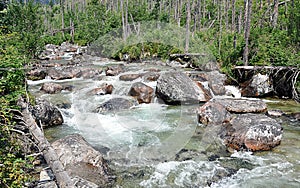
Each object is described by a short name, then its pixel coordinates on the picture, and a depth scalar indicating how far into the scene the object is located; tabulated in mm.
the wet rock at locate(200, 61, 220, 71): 22347
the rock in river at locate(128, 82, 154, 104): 16078
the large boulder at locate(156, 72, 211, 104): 15531
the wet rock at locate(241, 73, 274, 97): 16891
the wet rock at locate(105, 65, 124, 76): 22741
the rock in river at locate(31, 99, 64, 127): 11805
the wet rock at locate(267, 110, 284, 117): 13305
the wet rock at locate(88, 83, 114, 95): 17594
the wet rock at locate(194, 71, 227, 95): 17766
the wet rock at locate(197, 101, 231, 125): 12179
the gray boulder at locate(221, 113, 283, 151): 9688
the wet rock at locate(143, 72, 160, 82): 19719
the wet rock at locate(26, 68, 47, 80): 22266
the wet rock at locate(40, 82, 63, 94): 18109
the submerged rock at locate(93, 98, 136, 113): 14609
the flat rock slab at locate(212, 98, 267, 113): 13484
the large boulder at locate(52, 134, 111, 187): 7766
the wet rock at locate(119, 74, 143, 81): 20447
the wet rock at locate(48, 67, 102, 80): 22828
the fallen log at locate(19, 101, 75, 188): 5742
